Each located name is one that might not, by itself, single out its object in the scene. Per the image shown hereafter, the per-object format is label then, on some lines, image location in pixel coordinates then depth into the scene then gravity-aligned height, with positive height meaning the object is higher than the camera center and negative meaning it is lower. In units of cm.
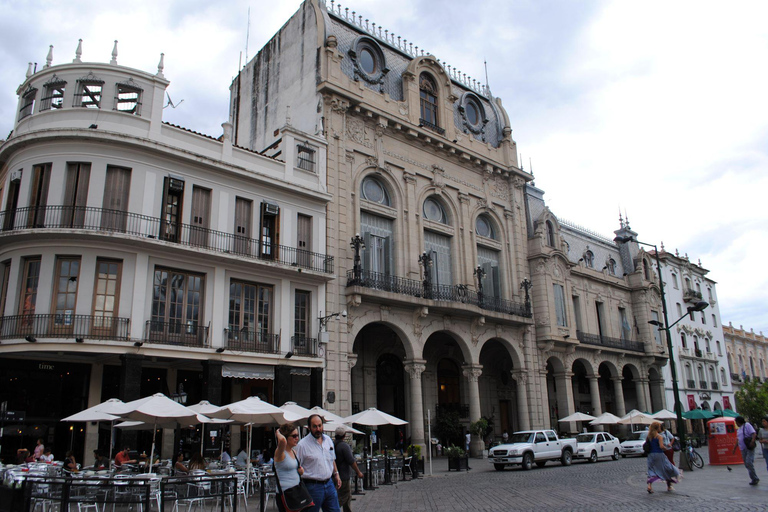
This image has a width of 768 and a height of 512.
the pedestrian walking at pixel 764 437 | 1414 -67
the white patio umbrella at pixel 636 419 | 3241 -46
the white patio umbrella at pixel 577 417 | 3288 -33
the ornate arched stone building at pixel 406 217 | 2684 +961
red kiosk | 2045 -105
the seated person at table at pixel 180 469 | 1491 -121
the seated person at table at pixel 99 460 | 1674 -113
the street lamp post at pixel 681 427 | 1983 -61
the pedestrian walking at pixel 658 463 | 1366 -117
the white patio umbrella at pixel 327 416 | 1837 -1
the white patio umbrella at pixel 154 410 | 1434 +20
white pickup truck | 2391 -151
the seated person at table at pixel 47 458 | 1617 -95
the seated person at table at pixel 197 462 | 1511 -107
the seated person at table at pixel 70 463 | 1561 -108
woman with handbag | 731 -75
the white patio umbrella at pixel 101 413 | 1483 +17
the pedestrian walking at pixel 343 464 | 977 -76
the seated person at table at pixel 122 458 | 1608 -101
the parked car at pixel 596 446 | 2791 -164
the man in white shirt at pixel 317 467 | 770 -63
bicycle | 2047 -168
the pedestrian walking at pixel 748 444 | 1409 -83
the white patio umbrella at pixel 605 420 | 3277 -50
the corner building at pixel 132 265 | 1869 +504
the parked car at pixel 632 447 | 3072 -182
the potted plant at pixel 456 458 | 2356 -168
